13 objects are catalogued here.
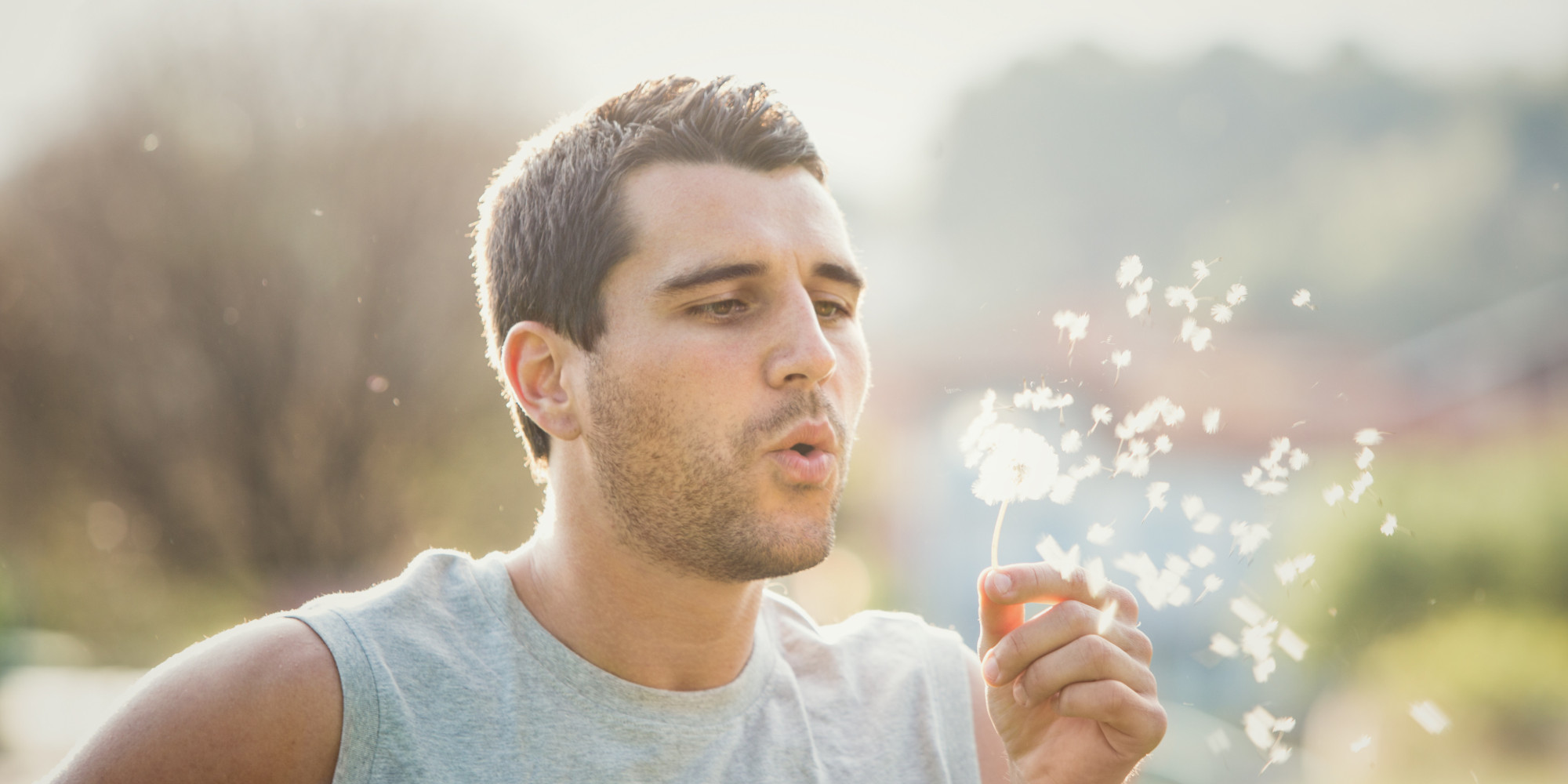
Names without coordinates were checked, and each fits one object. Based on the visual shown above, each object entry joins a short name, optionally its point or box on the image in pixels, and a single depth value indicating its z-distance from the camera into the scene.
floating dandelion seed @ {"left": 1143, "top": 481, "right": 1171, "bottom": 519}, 2.13
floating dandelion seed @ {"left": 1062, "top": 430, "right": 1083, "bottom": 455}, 2.11
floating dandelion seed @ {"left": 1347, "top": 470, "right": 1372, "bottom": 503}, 2.22
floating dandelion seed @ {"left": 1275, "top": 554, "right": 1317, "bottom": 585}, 2.07
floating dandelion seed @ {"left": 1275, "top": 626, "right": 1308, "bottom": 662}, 2.05
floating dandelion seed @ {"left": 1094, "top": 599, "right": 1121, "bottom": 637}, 2.06
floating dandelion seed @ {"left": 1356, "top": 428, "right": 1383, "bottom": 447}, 2.19
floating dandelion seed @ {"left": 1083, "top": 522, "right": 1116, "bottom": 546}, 2.02
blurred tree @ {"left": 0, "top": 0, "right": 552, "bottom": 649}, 12.94
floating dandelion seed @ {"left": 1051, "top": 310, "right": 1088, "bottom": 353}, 2.32
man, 1.94
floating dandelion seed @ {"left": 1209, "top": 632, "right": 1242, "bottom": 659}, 2.03
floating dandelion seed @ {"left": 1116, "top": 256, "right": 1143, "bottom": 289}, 2.27
